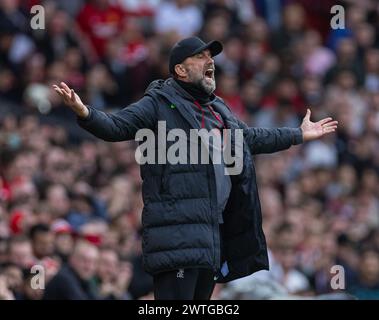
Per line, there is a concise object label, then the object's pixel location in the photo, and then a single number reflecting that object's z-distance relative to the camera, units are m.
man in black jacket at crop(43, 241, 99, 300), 21.30
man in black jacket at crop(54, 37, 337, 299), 16.14
